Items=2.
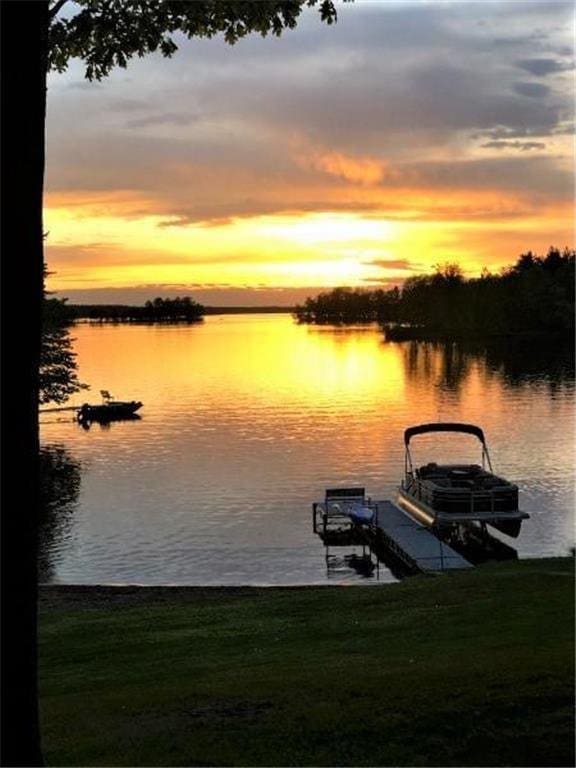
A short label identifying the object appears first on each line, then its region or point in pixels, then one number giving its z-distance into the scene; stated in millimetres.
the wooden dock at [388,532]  31016
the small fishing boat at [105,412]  78500
